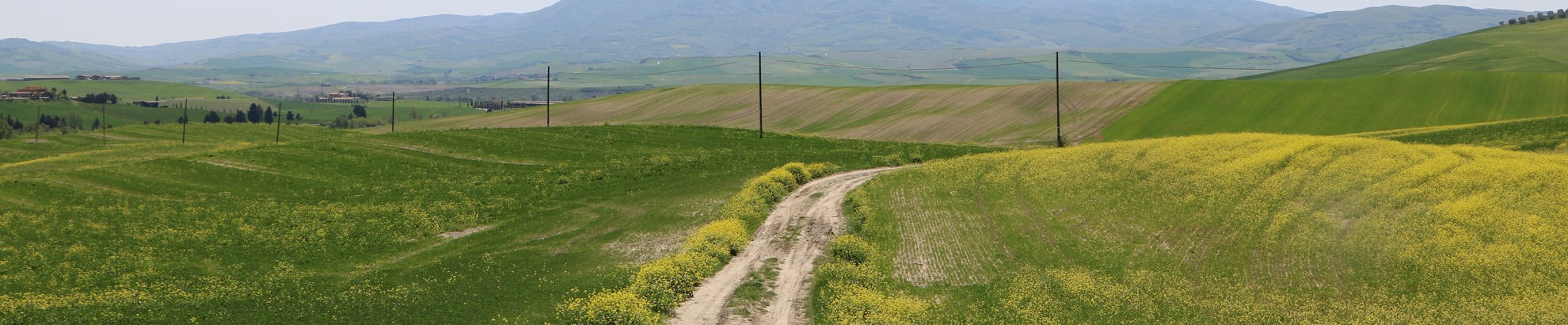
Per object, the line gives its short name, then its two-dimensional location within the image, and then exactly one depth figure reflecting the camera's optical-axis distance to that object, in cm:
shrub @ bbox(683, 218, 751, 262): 3741
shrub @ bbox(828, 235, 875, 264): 3622
